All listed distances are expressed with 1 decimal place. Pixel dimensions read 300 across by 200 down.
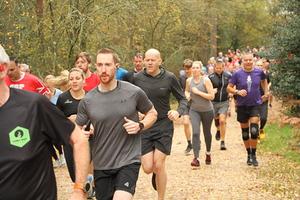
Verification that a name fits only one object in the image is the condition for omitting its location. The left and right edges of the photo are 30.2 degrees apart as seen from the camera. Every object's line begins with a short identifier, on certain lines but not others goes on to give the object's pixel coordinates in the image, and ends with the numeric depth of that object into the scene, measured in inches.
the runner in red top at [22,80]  298.6
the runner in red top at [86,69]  328.6
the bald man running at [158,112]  287.4
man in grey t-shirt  208.7
